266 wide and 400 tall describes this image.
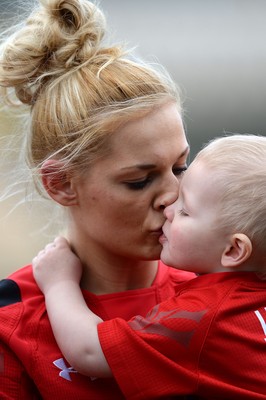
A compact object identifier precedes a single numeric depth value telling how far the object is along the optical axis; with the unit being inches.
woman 126.4
